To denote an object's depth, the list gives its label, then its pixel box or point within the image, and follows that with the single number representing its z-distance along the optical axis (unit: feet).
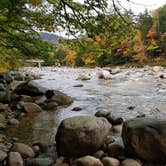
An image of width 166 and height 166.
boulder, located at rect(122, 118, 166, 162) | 12.86
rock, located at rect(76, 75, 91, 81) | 53.17
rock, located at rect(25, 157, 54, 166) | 12.91
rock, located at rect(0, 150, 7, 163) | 13.36
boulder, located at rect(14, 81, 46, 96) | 32.26
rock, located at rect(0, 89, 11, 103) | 28.96
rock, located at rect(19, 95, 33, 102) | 29.01
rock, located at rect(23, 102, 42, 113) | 23.69
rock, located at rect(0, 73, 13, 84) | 45.58
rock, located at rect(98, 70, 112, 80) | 54.31
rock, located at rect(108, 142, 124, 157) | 13.87
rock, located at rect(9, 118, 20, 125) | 20.14
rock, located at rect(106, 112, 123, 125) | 19.34
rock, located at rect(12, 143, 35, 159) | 13.95
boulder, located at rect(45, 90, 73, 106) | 27.18
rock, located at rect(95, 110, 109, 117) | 21.06
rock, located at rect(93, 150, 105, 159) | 13.65
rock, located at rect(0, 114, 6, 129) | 19.17
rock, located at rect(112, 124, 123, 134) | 17.67
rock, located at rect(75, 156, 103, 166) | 12.53
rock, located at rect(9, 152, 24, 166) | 12.72
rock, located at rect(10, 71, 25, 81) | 54.46
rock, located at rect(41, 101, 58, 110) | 25.41
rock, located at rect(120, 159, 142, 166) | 12.55
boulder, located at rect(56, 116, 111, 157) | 13.76
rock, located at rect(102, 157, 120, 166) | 12.67
